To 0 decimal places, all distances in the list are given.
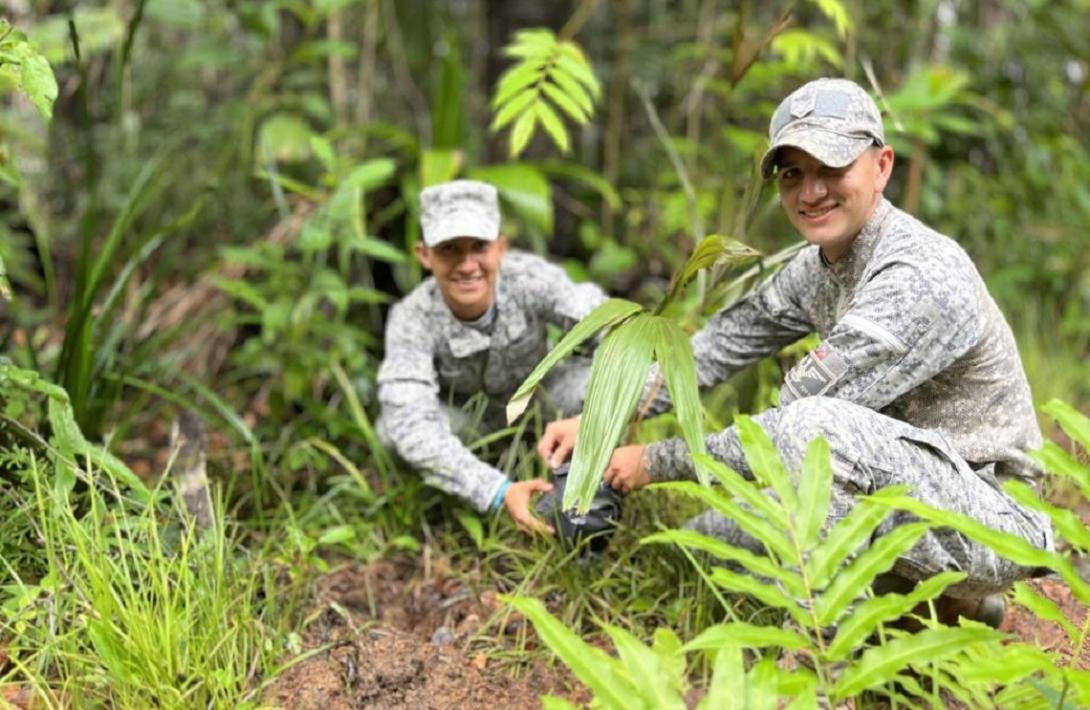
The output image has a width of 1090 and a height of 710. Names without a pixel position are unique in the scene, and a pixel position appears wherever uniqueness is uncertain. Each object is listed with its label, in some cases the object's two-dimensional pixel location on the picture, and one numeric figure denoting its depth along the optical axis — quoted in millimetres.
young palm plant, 1706
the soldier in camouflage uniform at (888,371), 1728
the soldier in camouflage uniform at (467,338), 2361
